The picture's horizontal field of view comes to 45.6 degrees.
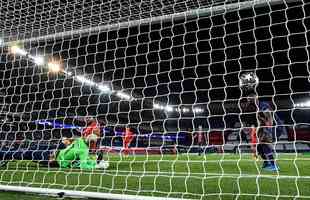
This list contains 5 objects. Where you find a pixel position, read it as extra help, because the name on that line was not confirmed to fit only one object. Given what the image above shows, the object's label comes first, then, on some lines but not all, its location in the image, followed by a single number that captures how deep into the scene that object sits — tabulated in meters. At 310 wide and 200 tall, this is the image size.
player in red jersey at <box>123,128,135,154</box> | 15.50
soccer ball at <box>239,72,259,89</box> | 5.46
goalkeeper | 5.90
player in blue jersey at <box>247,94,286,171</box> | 5.06
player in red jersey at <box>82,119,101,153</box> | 6.75
